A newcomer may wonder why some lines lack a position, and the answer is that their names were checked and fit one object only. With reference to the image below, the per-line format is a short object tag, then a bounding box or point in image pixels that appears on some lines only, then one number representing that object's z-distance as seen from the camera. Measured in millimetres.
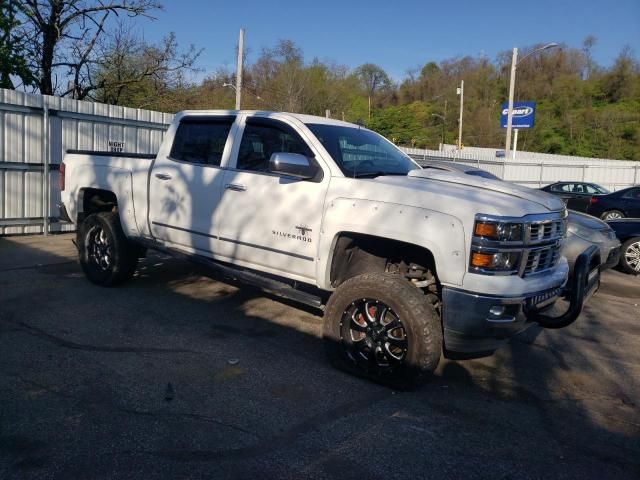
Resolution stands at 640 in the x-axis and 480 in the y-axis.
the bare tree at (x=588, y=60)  87000
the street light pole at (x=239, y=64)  25172
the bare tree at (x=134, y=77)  19766
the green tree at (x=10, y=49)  16016
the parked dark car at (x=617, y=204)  15930
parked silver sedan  7926
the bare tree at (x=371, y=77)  77125
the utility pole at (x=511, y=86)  24938
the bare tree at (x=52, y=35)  17031
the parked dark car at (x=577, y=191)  19141
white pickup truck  4043
